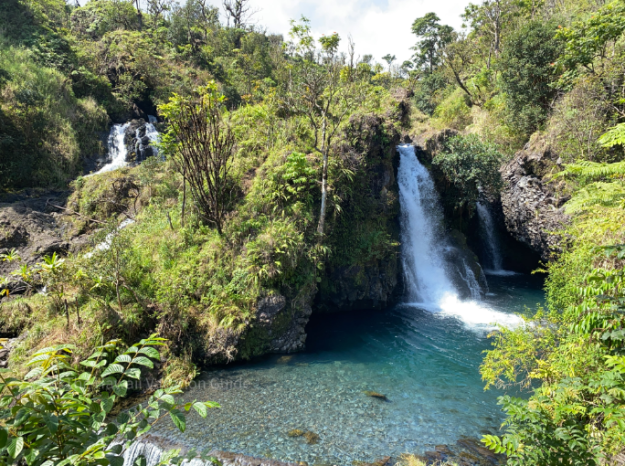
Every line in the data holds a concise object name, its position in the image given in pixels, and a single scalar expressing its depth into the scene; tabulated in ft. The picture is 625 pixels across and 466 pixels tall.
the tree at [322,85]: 46.64
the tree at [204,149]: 42.01
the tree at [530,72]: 54.65
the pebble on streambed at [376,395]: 29.26
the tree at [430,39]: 111.79
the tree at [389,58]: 153.91
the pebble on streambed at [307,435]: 22.91
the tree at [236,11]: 132.05
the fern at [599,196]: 23.62
